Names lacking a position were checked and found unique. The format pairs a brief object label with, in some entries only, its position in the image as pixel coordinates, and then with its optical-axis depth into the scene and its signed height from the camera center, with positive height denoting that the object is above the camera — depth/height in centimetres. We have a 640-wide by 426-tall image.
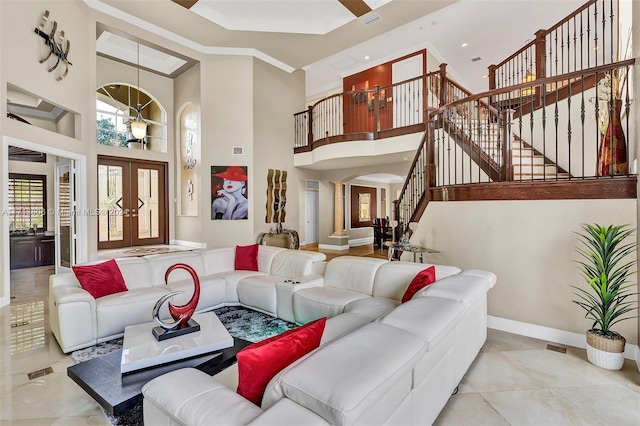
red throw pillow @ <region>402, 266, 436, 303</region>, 255 -59
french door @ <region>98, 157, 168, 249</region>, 695 +25
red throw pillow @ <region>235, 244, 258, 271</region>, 441 -66
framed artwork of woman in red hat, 696 +45
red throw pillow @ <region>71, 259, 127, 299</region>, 311 -66
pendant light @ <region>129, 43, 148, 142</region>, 584 +164
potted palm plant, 251 -65
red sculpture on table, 233 -84
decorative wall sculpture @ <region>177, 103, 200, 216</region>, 744 +128
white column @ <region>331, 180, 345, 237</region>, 964 +4
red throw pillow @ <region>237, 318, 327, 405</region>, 120 -59
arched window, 709 +231
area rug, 276 -124
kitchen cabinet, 637 -77
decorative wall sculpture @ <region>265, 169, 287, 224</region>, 757 +42
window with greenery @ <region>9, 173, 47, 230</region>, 668 +29
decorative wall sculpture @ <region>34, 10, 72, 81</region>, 442 +249
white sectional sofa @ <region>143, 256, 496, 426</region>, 98 -62
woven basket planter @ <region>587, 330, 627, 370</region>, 247 -114
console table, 367 -45
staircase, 395 +96
